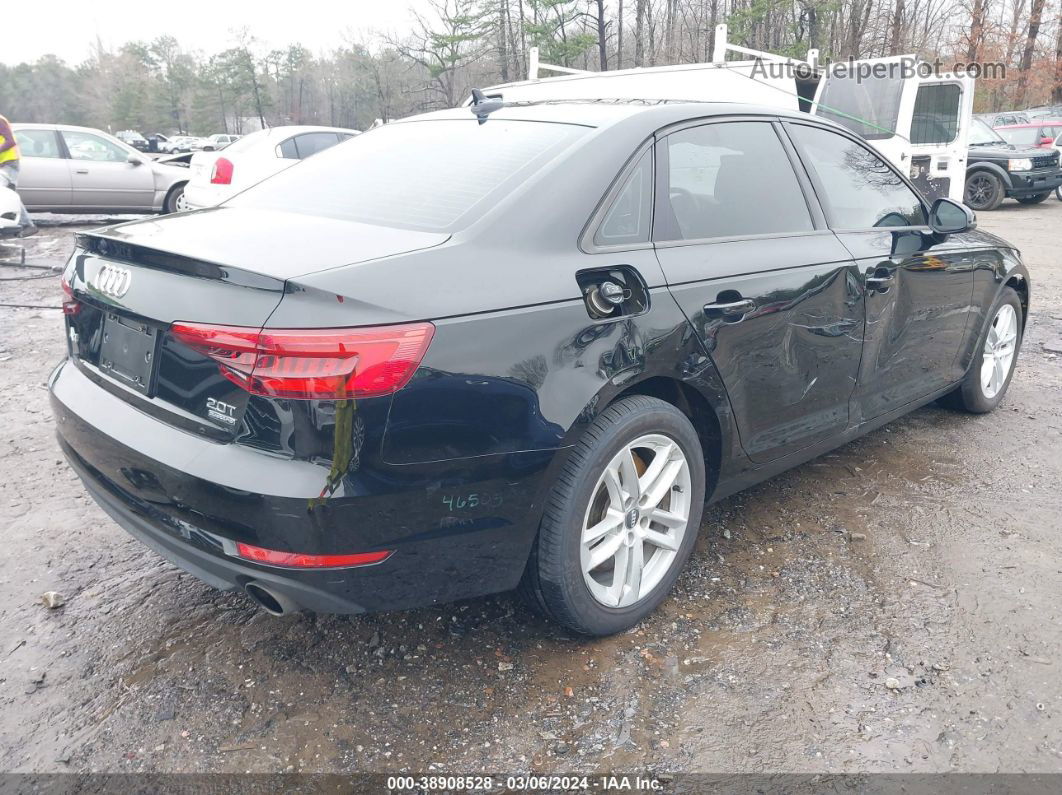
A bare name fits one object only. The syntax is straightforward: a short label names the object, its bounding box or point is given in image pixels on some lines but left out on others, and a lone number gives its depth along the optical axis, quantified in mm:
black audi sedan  1913
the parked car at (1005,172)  15961
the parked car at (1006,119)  21781
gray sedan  12219
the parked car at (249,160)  9258
